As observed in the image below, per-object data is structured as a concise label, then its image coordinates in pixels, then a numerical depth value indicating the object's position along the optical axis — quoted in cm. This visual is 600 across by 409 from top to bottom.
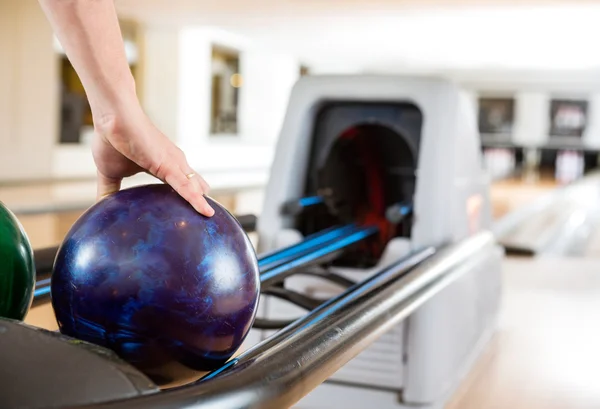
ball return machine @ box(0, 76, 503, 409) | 167
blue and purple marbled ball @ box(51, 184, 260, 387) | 96
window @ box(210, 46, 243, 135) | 1549
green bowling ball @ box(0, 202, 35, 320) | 104
